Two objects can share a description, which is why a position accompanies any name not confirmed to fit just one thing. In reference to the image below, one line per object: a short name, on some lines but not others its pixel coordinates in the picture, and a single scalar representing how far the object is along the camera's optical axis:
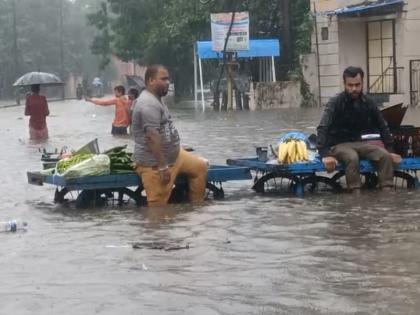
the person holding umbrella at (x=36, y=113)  20.16
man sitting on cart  9.85
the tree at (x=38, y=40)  80.38
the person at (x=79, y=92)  73.06
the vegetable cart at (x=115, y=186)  9.66
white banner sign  33.62
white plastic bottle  8.55
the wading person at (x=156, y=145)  9.33
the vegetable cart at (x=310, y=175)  10.02
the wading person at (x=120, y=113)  20.81
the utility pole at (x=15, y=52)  72.88
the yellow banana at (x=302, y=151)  10.11
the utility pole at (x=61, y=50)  82.62
